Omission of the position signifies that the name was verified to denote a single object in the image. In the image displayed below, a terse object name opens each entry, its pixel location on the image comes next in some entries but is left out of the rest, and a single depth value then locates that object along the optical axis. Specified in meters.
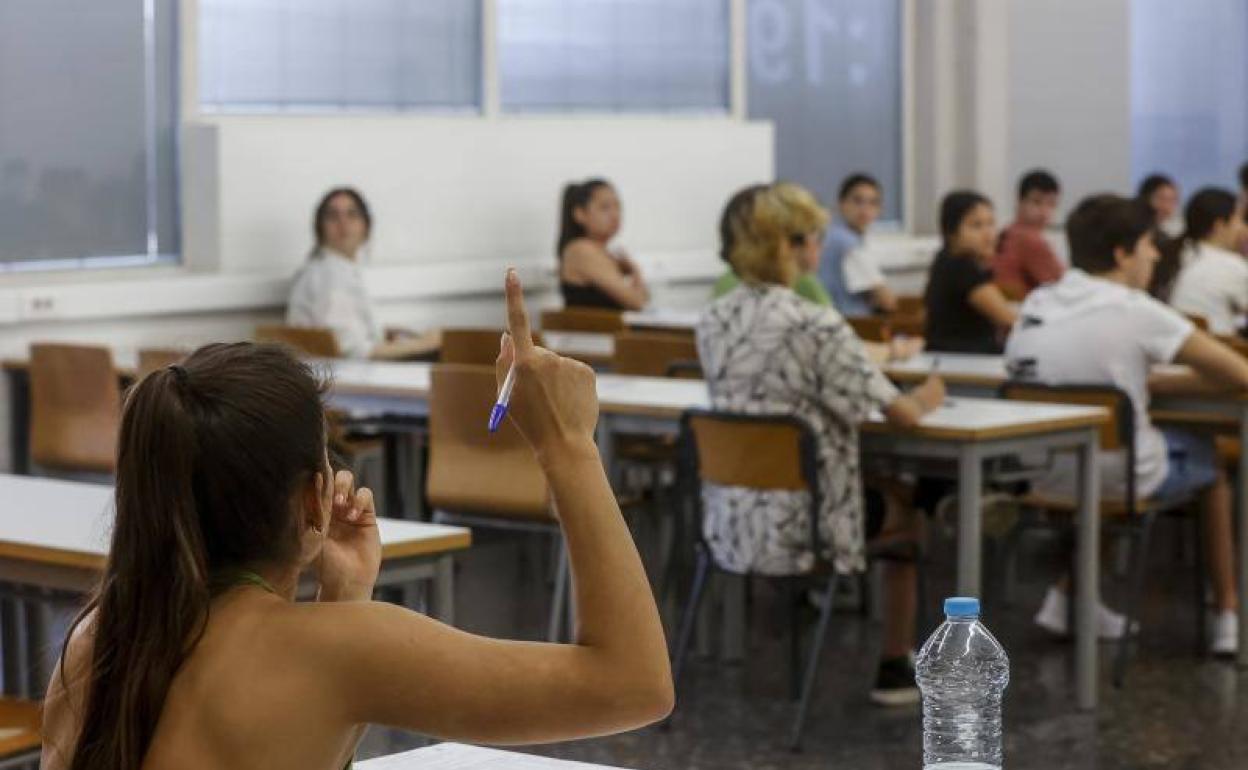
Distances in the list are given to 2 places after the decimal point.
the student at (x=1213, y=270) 8.38
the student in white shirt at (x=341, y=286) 8.12
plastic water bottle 2.42
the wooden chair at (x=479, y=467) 5.79
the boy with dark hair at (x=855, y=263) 9.88
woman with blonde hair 5.18
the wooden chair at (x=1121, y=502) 5.70
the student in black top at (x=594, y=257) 9.01
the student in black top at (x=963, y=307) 7.89
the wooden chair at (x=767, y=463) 5.14
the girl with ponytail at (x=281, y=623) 1.70
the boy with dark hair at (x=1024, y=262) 9.91
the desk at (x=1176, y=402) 5.86
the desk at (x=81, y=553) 3.56
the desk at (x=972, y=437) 5.21
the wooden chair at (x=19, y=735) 3.27
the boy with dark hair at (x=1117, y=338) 5.73
